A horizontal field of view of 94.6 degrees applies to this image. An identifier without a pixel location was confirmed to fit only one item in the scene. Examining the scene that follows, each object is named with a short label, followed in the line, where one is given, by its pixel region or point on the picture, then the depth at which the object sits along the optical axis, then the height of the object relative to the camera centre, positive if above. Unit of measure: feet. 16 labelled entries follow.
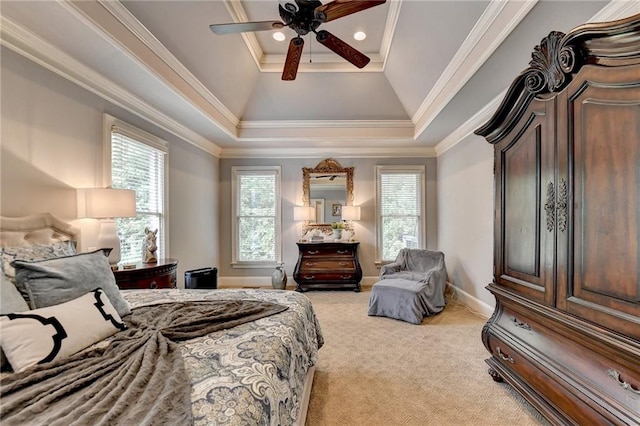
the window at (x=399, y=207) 18.31 +0.38
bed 2.98 -1.90
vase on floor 16.49 -3.66
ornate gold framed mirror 18.34 +1.33
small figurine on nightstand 10.08 -1.19
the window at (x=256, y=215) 18.43 -0.10
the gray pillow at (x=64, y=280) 4.58 -1.10
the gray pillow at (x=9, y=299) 4.08 -1.21
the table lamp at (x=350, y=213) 17.58 +0.02
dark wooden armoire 4.24 -0.26
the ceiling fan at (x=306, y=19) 6.81 +4.76
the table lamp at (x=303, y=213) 17.75 +0.02
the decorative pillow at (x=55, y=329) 3.61 -1.58
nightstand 8.30 -1.85
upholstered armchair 11.82 -3.24
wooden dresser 16.71 -3.04
